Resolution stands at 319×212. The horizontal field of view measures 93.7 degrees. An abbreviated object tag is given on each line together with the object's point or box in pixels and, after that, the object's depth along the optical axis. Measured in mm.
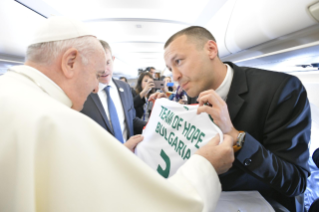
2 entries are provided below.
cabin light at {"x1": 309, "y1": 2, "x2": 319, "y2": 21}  890
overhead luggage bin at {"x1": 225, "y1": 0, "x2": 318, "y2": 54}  1011
